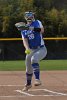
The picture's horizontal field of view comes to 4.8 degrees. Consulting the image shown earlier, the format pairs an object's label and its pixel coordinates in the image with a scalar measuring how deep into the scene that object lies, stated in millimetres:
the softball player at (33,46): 18255
